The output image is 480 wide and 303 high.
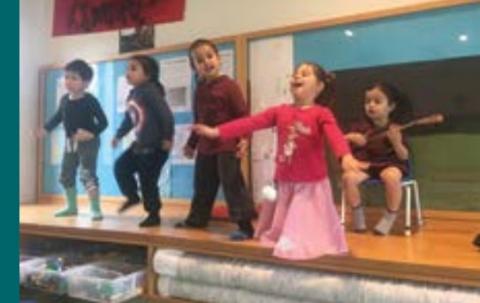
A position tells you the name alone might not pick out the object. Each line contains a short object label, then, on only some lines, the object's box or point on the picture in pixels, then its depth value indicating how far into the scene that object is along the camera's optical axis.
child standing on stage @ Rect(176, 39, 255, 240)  1.27
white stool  1.24
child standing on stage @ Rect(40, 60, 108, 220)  1.62
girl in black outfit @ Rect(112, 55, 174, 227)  1.46
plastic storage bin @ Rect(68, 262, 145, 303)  1.25
